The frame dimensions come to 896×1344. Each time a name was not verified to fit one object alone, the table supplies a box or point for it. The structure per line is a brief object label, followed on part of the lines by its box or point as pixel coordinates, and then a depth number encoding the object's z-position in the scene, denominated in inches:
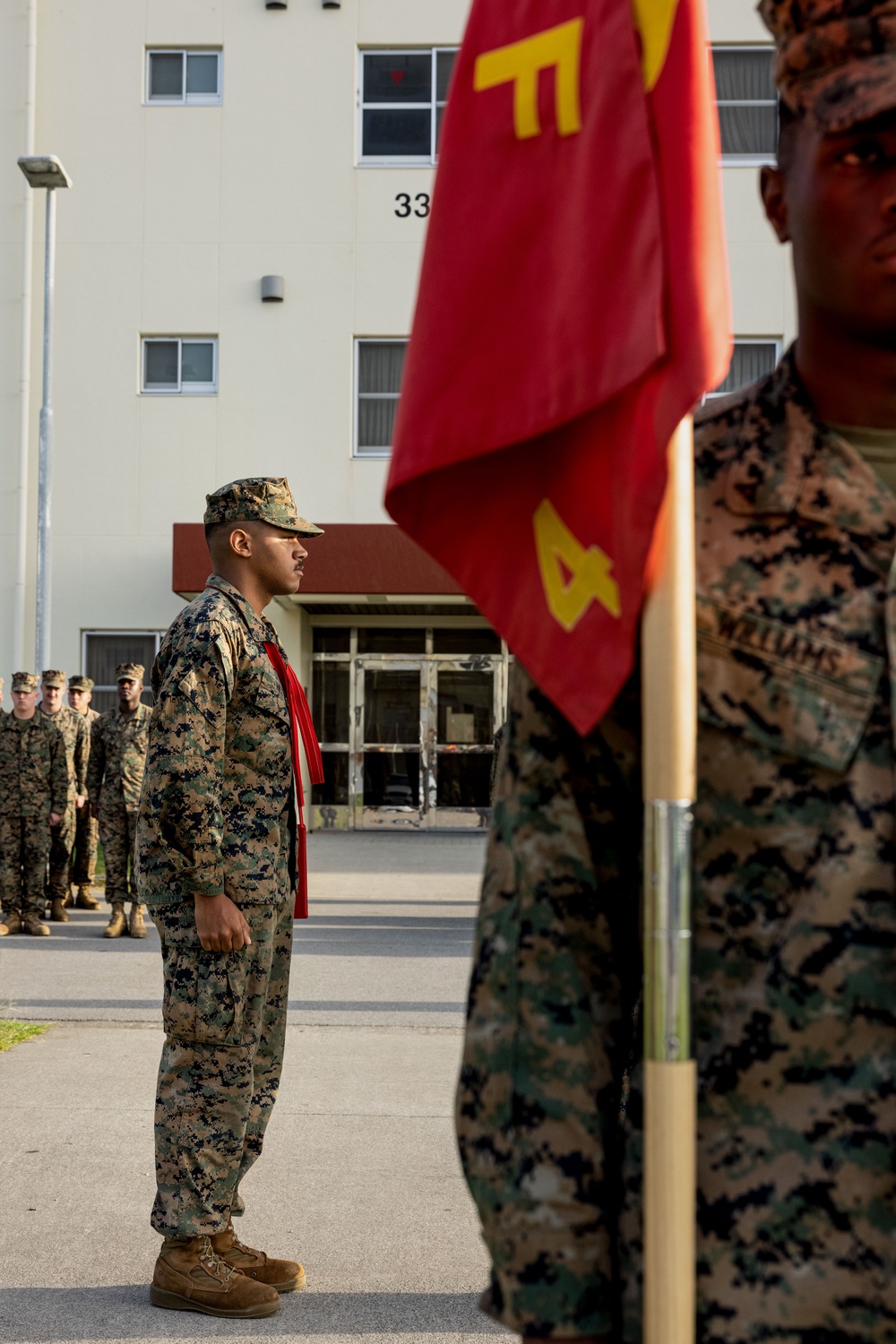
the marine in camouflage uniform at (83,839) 521.0
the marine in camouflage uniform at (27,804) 442.0
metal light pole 599.8
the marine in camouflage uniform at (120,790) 424.5
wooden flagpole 51.2
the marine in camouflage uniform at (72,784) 474.9
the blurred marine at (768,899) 52.7
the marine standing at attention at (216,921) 146.9
